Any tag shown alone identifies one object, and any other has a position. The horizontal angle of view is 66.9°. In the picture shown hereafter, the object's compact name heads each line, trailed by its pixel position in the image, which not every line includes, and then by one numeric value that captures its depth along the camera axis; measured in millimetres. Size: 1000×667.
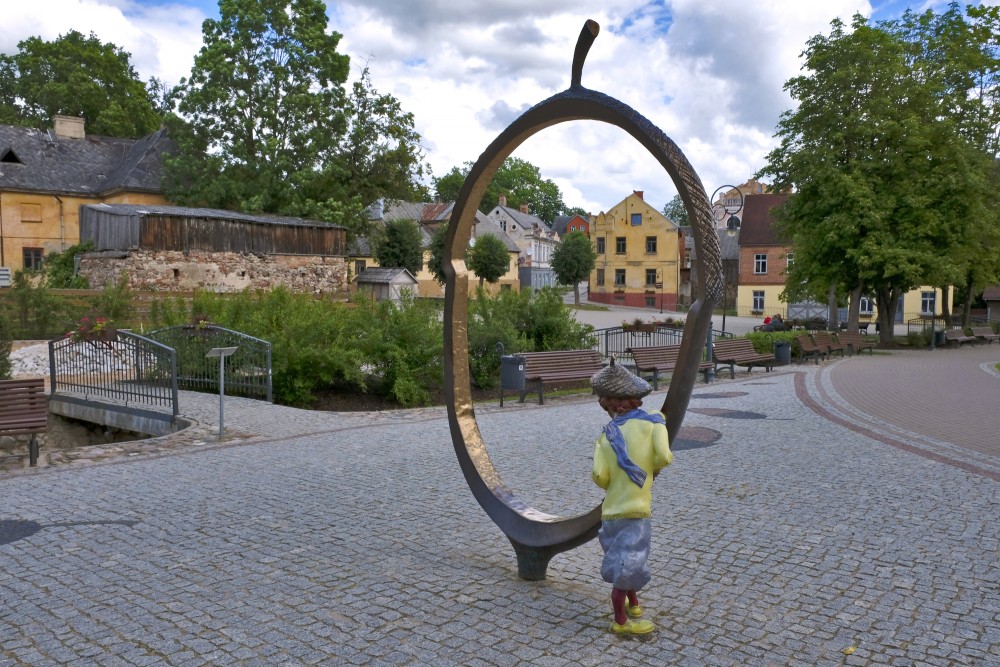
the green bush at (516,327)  15742
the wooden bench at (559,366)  13562
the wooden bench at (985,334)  33059
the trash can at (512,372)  13391
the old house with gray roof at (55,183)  40781
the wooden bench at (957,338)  30931
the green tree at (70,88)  49750
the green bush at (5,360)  12812
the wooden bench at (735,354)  18391
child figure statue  4074
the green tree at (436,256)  45812
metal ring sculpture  4328
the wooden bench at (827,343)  23708
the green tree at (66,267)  34125
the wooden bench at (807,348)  22547
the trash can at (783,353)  21844
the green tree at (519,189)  89125
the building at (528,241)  77500
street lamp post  23434
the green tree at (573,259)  60375
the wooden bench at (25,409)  8953
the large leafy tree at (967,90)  26781
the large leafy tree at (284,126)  36281
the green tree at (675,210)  113819
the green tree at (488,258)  55781
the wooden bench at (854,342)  25281
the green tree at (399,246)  50956
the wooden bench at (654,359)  15201
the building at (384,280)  46594
